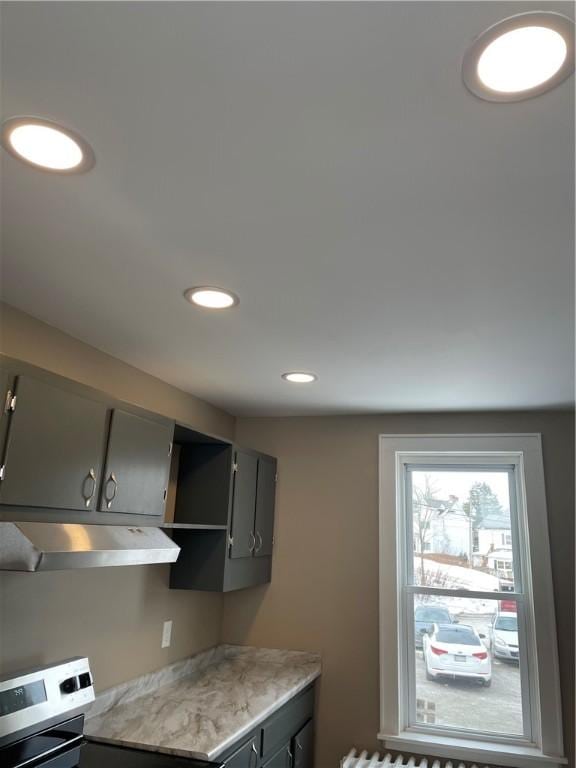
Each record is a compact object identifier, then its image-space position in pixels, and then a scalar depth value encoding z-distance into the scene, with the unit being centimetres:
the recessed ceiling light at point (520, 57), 82
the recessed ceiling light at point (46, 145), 108
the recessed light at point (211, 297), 178
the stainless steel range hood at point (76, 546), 149
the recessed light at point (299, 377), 268
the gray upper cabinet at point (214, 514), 285
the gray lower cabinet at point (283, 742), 224
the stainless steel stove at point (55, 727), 167
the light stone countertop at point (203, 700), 208
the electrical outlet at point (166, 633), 286
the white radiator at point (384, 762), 285
